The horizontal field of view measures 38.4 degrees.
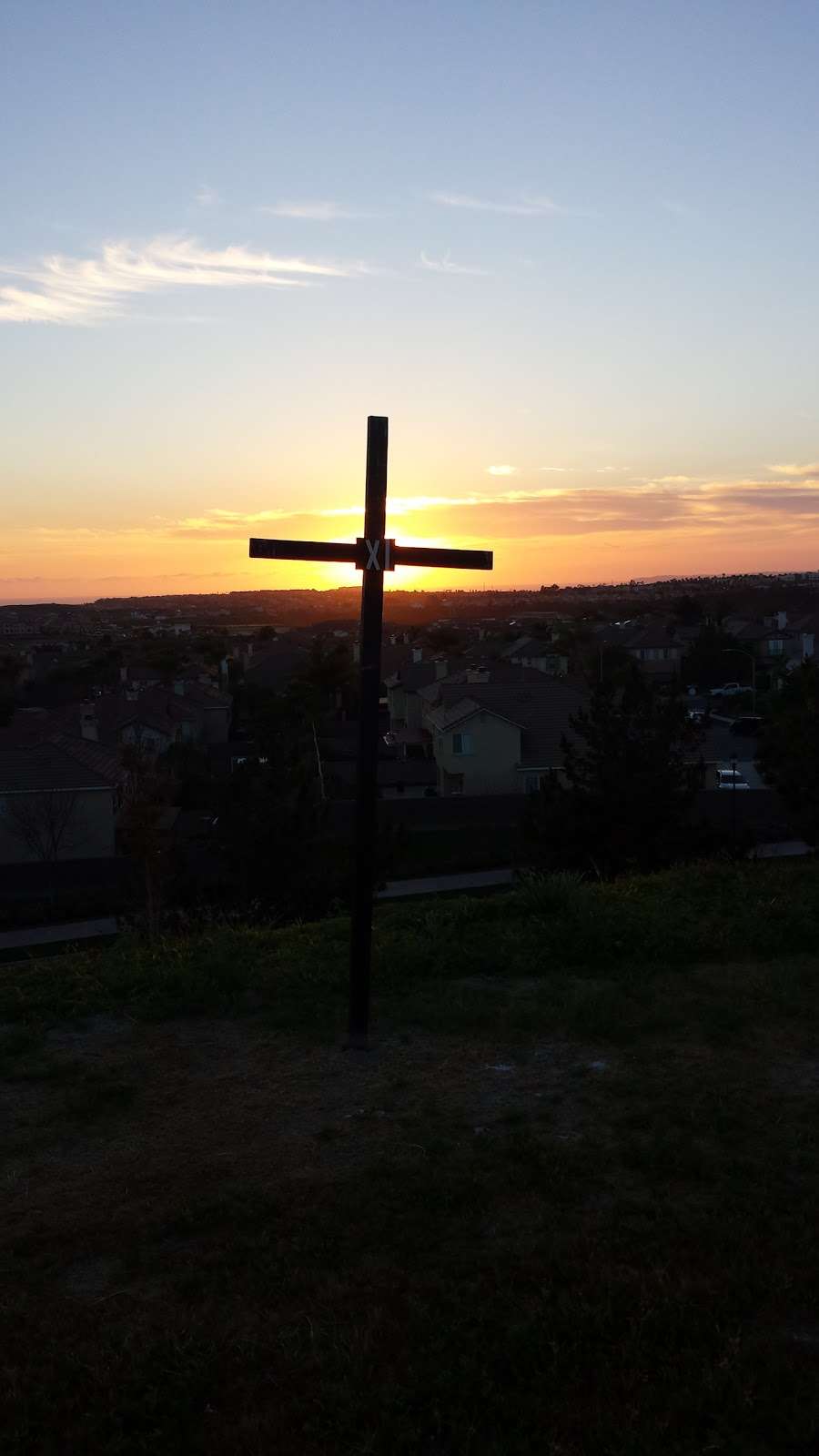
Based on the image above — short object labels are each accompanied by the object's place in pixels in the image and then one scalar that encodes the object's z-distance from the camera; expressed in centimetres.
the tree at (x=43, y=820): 2872
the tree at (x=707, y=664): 7644
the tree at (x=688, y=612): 11950
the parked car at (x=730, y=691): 6781
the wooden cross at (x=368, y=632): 623
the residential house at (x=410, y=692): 5647
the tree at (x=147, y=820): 2142
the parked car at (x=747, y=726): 4878
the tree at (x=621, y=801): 1897
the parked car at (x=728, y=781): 3825
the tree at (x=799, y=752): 2344
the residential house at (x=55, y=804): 2892
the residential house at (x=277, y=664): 7138
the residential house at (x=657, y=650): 7988
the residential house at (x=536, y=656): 7112
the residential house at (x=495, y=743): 3966
